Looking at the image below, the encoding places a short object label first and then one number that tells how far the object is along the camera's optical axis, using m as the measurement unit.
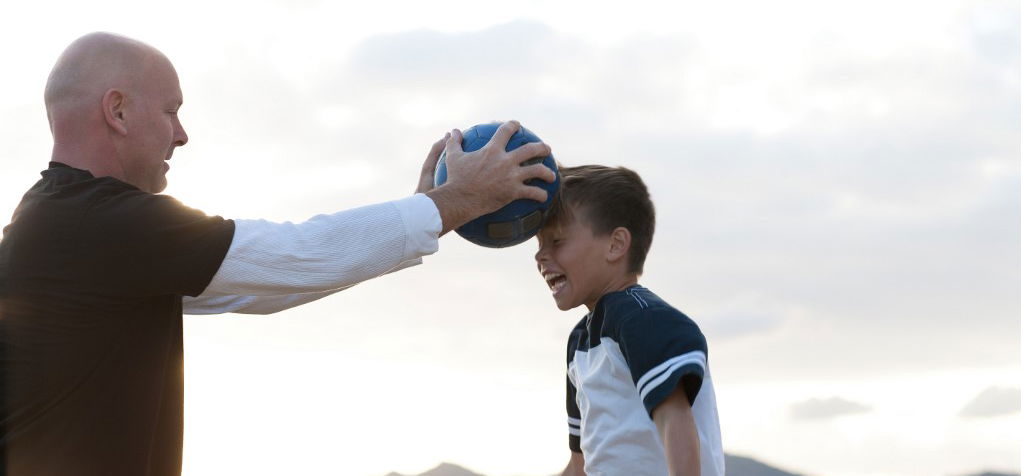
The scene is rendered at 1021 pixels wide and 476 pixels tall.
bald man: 4.82
